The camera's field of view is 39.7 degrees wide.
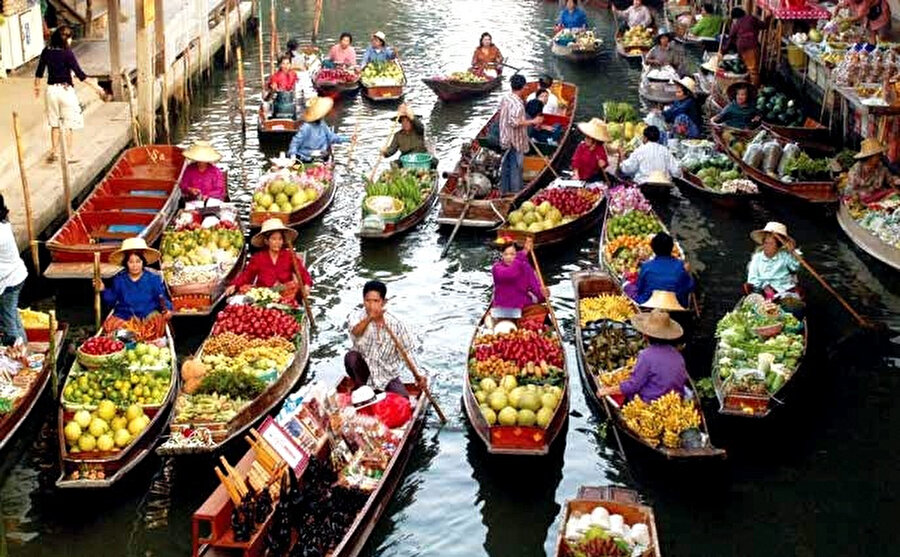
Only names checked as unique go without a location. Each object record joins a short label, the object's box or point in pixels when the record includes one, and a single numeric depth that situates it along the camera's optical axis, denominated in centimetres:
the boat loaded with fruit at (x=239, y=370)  1031
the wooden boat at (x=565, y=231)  1526
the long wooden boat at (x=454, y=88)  2308
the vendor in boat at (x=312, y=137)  1789
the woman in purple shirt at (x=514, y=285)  1237
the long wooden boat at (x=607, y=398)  991
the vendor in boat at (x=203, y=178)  1598
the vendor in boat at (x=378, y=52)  2405
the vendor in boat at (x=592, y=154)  1677
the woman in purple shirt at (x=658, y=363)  1032
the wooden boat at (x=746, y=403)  1098
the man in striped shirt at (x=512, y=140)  1666
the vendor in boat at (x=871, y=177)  1612
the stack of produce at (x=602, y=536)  855
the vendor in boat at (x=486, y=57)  2469
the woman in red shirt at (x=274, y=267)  1291
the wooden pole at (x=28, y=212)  1421
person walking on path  1725
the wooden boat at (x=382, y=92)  2312
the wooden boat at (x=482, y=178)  1612
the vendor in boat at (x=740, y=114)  1934
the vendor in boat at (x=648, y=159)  1705
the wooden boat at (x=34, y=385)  1071
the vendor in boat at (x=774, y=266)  1284
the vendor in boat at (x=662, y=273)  1255
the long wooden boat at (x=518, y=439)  1029
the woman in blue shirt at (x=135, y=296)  1210
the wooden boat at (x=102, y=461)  990
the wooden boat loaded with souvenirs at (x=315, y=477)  880
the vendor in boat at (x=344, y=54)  2389
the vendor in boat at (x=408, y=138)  1772
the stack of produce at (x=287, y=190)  1614
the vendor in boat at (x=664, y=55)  2359
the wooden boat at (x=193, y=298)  1327
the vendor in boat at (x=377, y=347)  1084
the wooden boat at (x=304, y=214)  1579
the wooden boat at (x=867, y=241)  1510
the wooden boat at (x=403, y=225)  1598
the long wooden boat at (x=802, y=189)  1716
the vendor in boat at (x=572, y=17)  2772
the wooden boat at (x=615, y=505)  898
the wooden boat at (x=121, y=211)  1400
